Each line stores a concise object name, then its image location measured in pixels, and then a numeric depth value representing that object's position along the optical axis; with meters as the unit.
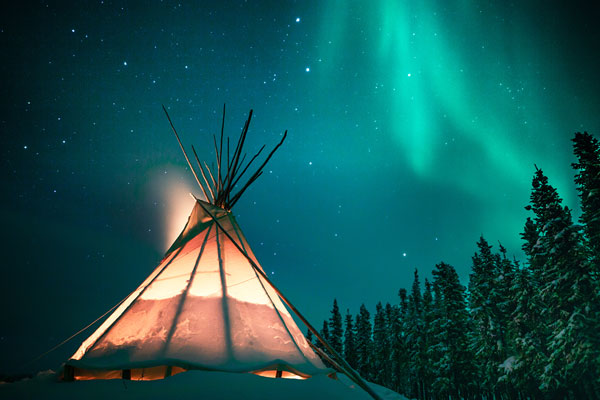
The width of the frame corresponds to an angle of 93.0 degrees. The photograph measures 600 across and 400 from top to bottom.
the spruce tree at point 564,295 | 10.91
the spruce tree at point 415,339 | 24.19
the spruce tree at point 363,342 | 31.91
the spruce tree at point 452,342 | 19.47
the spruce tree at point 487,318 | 18.06
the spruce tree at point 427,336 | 22.02
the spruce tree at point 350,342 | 33.31
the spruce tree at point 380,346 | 31.58
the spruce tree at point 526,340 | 14.38
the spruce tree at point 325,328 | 37.91
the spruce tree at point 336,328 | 33.93
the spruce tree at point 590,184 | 11.27
